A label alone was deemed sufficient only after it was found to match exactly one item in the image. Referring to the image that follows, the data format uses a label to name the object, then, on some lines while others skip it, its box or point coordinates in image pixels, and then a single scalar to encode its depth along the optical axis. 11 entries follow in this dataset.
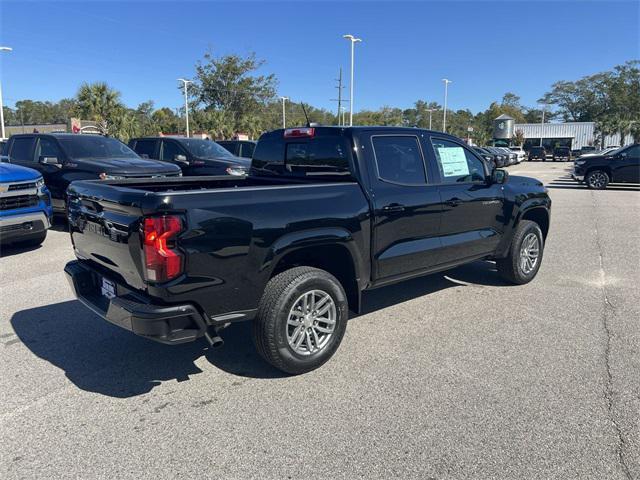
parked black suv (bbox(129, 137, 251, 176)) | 12.37
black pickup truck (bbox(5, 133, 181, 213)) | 9.16
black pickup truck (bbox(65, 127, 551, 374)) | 3.08
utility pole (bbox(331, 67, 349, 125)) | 33.31
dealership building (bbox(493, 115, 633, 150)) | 73.56
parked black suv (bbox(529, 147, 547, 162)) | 52.53
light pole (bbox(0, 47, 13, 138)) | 29.91
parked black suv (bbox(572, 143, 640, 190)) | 17.98
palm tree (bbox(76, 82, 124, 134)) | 37.03
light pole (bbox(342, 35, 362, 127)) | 34.44
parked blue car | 7.07
